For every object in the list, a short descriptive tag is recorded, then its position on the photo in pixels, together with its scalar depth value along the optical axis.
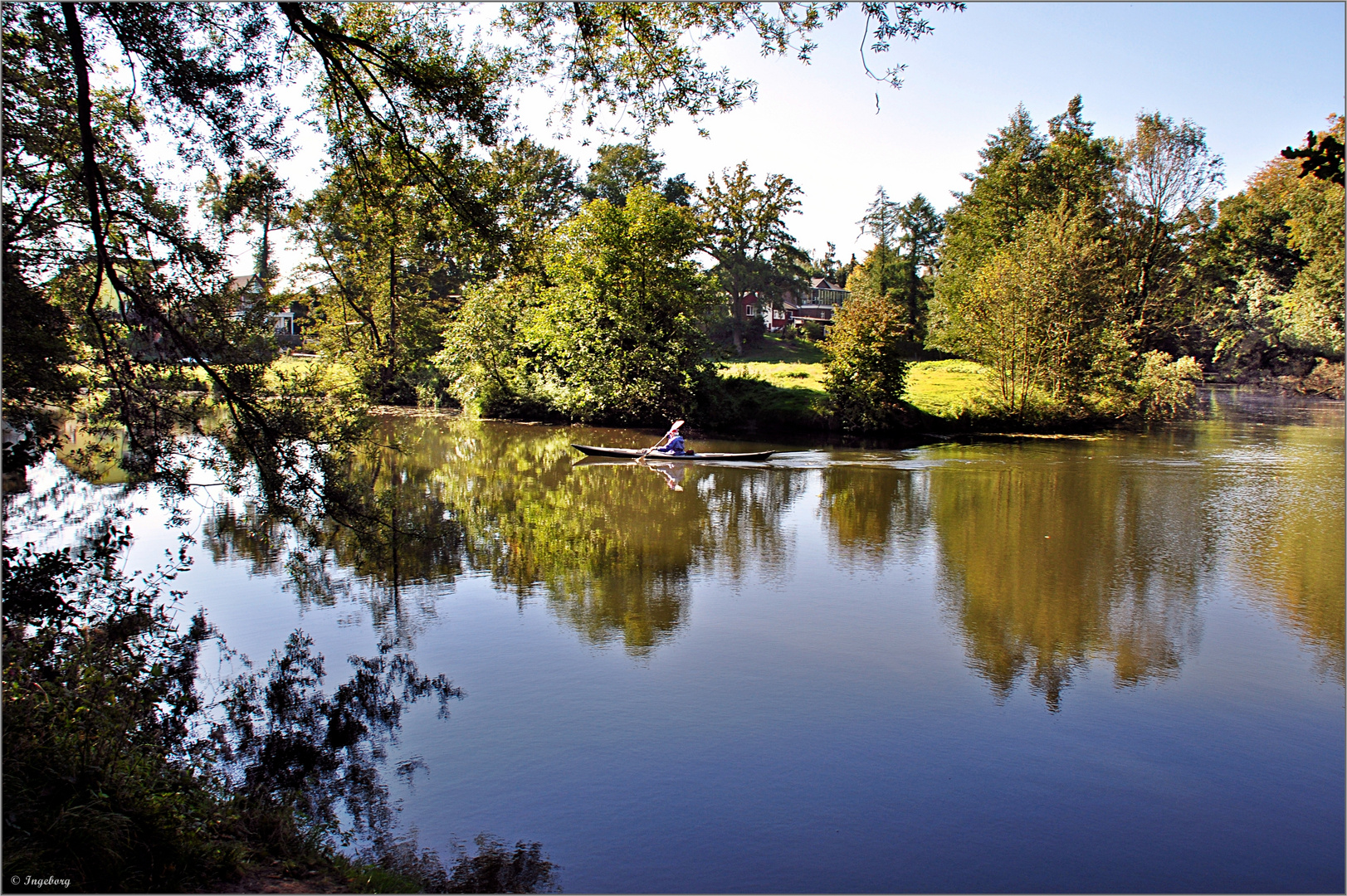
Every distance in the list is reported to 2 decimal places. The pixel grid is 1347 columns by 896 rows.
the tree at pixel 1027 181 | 37.88
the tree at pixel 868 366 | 26.83
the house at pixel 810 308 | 70.31
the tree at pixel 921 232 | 62.16
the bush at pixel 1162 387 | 31.34
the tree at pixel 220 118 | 7.12
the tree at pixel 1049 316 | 29.02
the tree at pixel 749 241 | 46.03
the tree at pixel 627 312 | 27.91
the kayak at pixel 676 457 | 21.04
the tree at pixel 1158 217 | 37.88
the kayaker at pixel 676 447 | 21.51
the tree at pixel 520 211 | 9.39
